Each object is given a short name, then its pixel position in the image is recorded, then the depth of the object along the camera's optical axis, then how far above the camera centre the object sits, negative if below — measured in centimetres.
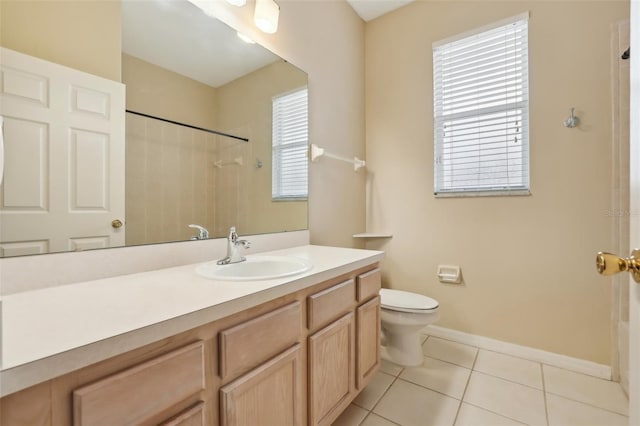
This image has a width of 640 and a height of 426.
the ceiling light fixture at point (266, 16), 148 +105
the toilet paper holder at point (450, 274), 215 -48
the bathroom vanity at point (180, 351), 50 -33
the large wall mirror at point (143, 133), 85 +32
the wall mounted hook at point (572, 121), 174 +57
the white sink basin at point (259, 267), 115 -25
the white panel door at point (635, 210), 54 +1
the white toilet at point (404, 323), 175 -71
